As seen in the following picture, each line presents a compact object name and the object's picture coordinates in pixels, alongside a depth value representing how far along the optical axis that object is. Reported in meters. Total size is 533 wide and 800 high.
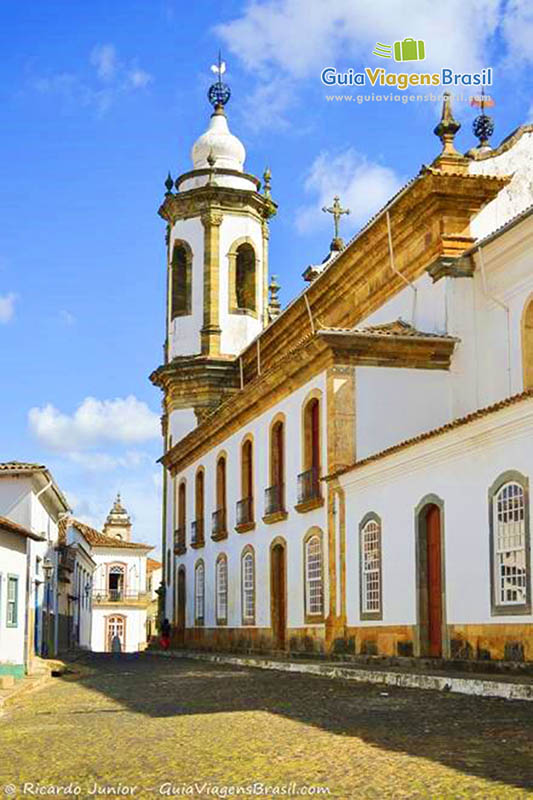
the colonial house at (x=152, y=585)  79.50
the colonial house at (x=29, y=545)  19.55
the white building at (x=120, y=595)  71.44
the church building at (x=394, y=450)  15.21
